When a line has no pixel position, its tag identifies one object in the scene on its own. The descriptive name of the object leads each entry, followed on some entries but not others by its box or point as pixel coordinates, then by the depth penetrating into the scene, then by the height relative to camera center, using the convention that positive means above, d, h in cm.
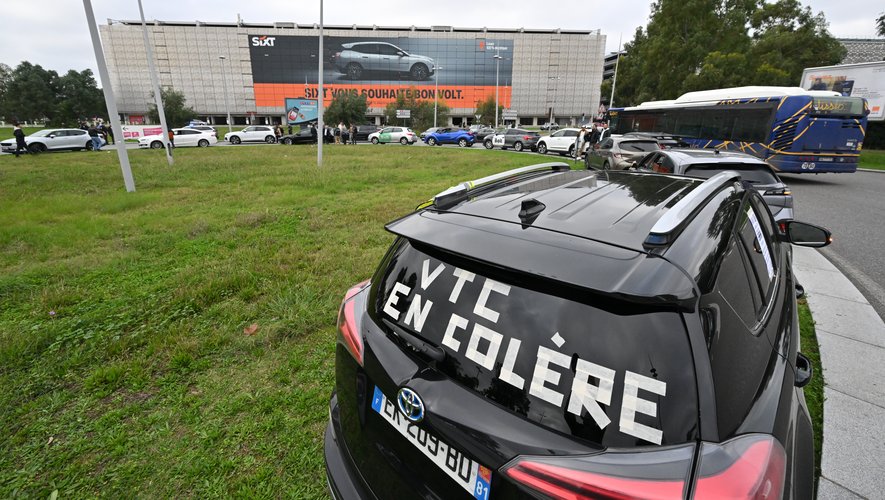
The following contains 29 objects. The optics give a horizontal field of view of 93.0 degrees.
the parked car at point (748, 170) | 584 -65
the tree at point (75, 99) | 6066 +311
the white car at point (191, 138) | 3086 -118
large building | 8344 +1118
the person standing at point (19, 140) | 2236 -99
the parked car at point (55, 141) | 2467 -114
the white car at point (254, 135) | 3709 -114
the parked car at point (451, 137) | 3797 -130
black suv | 103 -68
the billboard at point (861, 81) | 1994 +194
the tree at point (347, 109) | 5088 +150
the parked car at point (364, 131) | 3888 -80
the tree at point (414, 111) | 6594 +166
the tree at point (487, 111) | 7662 +201
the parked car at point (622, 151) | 1118 -75
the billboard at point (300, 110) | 4620 +124
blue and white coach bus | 1322 -14
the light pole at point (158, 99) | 1668 +87
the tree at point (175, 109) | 5834 +168
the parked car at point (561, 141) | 2592 -114
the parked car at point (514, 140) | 3005 -123
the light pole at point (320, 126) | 1645 -16
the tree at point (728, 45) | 2688 +508
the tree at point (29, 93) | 5981 +382
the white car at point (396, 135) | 3762 -112
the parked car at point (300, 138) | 3538 -131
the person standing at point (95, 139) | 2772 -114
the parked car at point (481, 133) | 4062 -101
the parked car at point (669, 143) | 1220 -56
